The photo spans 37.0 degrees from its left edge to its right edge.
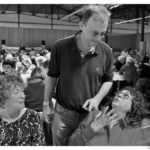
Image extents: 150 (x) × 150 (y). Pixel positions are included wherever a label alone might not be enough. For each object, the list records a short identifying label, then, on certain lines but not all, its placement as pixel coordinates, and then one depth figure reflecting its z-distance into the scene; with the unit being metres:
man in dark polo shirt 0.85
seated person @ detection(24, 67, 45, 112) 1.54
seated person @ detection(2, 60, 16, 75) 1.81
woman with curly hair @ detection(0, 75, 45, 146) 0.80
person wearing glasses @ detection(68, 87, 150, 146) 0.81
